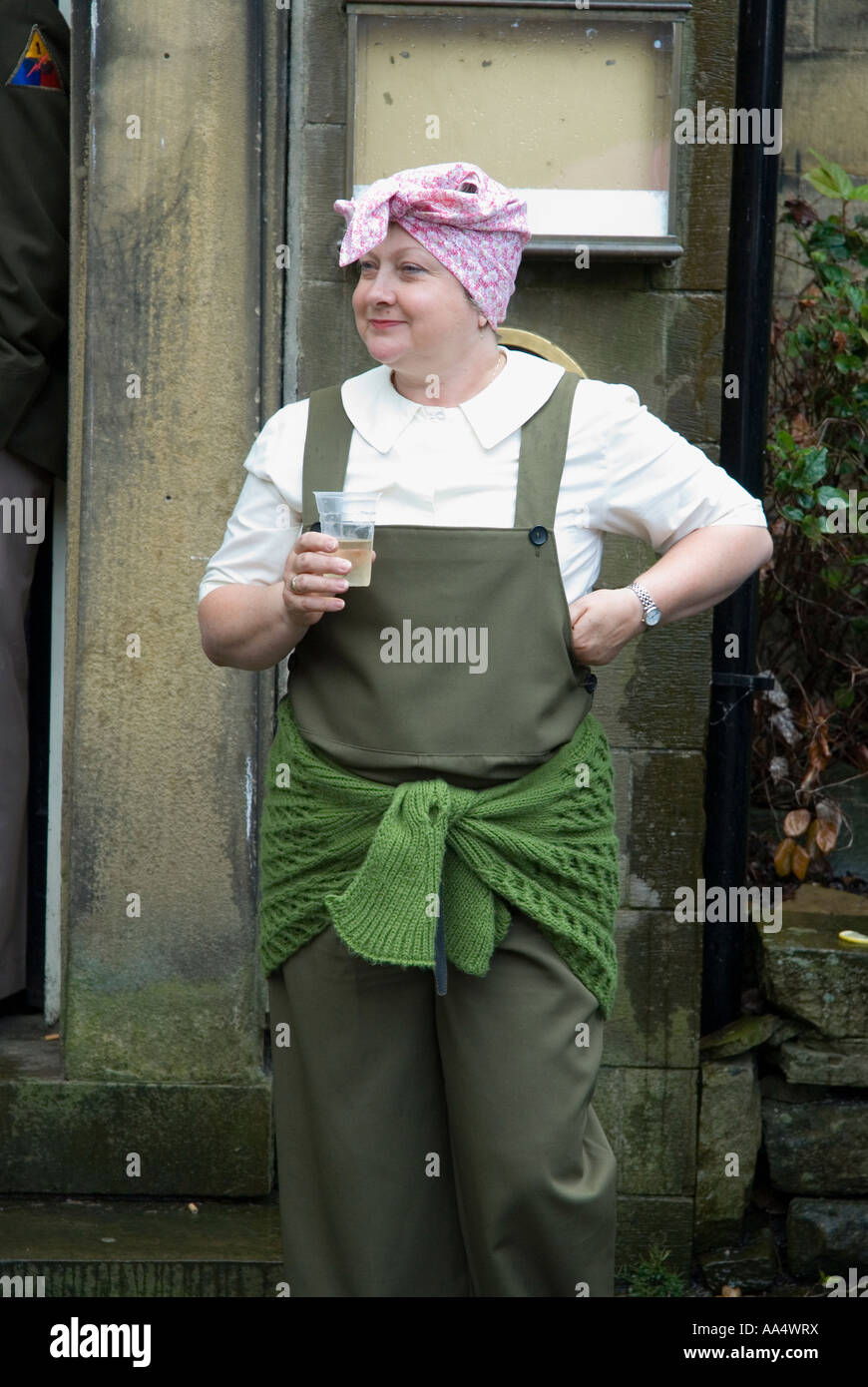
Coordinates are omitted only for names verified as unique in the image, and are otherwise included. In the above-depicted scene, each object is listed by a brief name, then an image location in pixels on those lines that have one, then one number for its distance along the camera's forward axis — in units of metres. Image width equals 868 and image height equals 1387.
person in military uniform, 7.34
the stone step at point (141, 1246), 6.84
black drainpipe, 7.12
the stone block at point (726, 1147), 7.38
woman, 4.84
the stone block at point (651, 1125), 7.37
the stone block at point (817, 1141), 7.34
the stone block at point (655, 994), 7.26
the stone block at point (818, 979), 7.23
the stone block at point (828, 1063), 7.28
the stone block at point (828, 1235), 7.39
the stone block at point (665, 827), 7.16
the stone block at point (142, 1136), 7.30
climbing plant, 7.69
